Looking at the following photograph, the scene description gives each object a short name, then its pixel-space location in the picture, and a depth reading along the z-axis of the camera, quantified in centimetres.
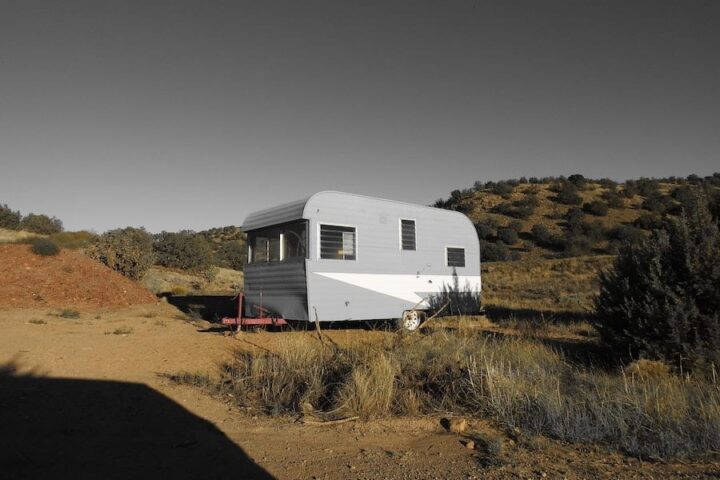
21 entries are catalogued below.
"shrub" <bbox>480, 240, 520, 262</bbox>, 3756
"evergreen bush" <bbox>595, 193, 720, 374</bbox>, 671
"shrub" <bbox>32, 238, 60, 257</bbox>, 1847
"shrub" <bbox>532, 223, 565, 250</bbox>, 3812
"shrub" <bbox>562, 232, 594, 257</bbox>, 3584
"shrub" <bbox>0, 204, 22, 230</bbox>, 3343
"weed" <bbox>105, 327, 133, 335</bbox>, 1027
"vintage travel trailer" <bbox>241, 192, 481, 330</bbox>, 1023
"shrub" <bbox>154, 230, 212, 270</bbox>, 2820
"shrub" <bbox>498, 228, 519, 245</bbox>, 4040
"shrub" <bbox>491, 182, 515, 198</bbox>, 5094
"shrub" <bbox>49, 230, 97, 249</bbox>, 2614
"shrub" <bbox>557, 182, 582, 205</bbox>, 4572
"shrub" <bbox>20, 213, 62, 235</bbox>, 3362
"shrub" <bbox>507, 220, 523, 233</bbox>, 4245
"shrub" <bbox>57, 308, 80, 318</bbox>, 1350
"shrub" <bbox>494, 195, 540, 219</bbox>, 4512
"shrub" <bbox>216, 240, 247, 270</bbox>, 3641
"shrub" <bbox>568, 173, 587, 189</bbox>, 4974
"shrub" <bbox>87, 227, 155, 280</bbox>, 2006
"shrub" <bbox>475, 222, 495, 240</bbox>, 4238
